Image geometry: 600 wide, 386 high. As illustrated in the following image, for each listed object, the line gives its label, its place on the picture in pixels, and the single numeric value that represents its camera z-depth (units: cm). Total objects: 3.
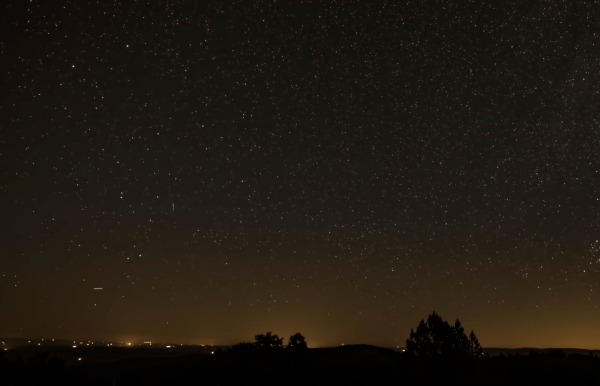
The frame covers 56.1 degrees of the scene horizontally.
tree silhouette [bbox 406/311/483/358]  2889
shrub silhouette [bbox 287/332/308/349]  3596
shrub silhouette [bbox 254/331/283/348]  3572
